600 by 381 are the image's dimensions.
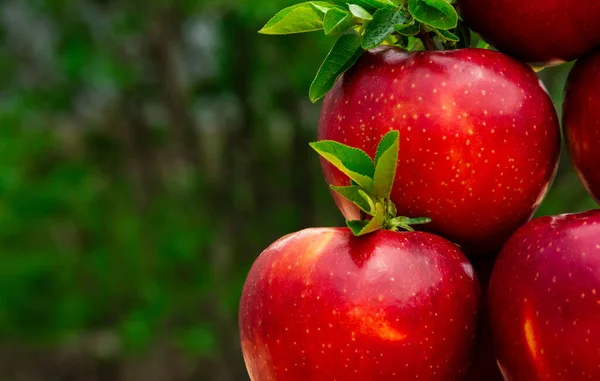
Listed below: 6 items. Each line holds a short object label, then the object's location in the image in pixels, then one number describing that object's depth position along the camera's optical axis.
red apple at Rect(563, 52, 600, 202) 0.63
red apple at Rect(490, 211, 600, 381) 0.59
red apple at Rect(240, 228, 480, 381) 0.61
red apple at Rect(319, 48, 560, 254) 0.63
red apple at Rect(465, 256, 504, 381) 0.65
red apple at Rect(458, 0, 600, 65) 0.63
